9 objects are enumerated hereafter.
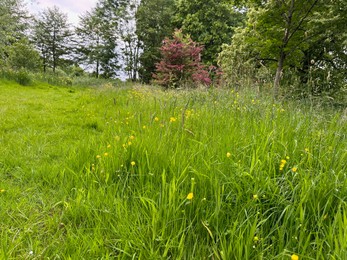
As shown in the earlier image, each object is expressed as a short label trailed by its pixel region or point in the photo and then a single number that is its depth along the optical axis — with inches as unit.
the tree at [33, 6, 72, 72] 772.6
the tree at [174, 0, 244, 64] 758.5
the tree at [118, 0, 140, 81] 802.2
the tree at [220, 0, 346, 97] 204.2
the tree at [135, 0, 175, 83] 785.6
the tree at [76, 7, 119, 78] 810.2
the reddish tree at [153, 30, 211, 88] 426.0
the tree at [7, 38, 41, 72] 517.7
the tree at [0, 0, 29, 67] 403.5
